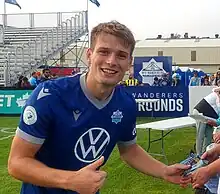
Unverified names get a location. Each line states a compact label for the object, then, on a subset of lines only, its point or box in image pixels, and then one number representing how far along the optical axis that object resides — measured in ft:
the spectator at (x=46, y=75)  35.24
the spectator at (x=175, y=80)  47.56
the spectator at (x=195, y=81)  40.30
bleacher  49.41
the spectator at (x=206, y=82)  46.37
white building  126.47
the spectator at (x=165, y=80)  47.04
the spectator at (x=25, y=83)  34.54
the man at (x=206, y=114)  13.44
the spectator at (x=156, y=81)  47.55
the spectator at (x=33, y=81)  34.73
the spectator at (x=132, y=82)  43.74
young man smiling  4.44
